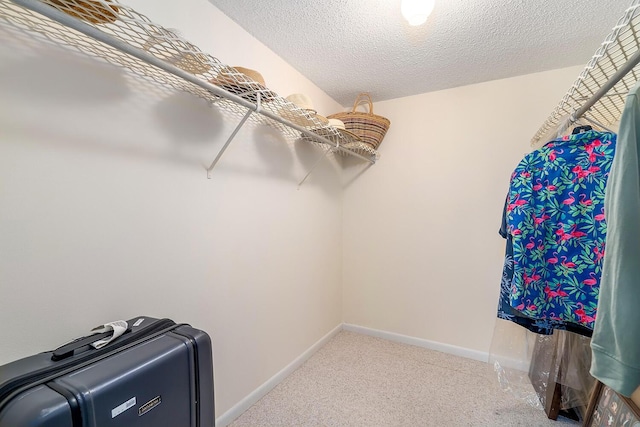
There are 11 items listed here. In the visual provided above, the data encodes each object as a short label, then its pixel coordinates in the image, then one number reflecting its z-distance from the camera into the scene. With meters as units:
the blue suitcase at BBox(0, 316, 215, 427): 0.60
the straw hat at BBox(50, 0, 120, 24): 0.71
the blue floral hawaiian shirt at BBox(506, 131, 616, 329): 1.10
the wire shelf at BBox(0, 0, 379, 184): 0.72
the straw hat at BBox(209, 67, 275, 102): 1.10
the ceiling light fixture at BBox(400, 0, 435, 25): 1.13
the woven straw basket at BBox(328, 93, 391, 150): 2.14
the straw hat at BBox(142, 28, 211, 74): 0.85
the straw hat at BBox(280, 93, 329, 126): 1.48
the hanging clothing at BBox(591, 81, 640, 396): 0.55
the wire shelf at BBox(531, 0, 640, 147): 0.81
